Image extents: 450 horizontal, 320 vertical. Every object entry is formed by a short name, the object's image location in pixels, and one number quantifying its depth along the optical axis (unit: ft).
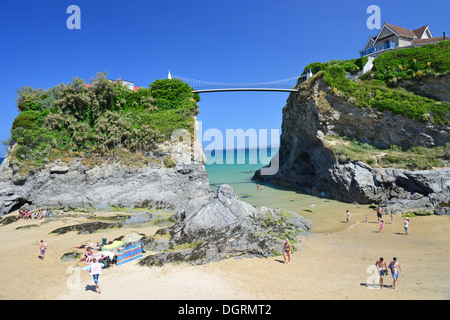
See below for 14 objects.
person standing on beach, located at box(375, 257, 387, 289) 32.32
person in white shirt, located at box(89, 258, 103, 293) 32.73
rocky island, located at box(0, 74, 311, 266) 84.79
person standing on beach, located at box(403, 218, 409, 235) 58.13
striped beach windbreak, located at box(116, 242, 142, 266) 44.28
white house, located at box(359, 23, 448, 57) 139.03
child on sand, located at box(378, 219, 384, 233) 60.22
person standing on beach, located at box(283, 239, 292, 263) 43.29
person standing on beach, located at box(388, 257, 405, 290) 31.96
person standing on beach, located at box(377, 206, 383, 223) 65.29
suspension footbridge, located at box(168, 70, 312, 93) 120.13
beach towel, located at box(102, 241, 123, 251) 44.52
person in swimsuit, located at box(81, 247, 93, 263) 44.18
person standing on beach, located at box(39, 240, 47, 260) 46.79
